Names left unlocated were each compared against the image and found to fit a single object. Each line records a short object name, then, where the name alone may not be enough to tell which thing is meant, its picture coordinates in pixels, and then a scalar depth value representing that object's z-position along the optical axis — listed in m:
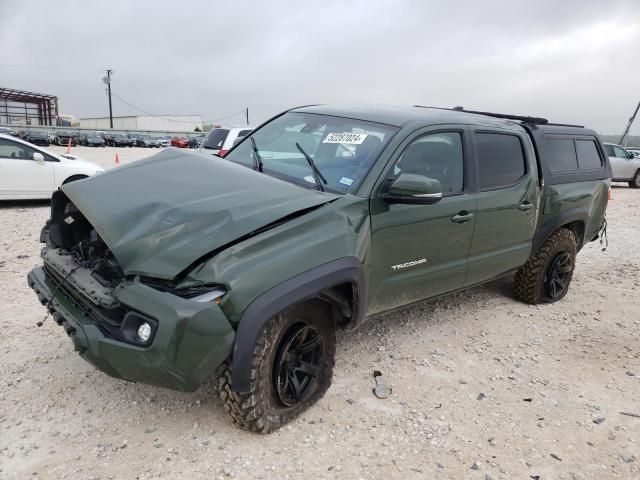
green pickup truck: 2.40
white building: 85.00
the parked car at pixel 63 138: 41.00
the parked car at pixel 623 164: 18.16
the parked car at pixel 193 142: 44.89
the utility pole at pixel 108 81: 70.93
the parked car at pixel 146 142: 47.34
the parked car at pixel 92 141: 42.80
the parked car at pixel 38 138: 37.66
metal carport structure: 63.19
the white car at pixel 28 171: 8.73
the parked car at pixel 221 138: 10.67
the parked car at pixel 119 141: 45.97
